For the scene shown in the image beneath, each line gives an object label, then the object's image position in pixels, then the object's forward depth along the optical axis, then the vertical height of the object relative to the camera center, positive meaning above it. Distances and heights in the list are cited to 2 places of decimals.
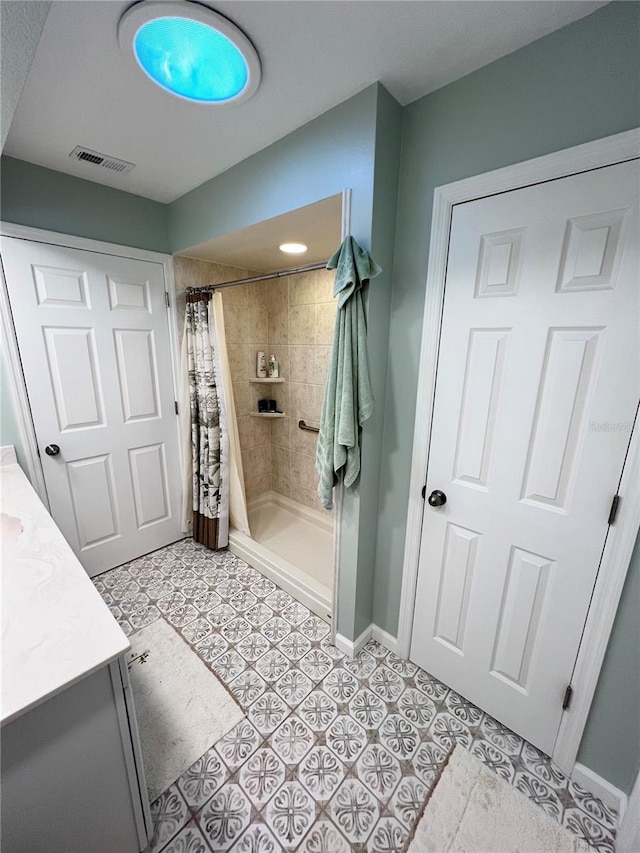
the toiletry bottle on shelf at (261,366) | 2.97 -0.13
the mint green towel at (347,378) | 1.27 -0.10
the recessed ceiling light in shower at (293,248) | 2.08 +0.63
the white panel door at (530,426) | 1.02 -0.24
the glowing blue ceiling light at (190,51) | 0.92 +0.90
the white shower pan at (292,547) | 2.08 -1.46
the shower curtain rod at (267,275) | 1.51 +0.40
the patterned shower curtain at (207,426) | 2.31 -0.52
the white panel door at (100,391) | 1.89 -0.26
